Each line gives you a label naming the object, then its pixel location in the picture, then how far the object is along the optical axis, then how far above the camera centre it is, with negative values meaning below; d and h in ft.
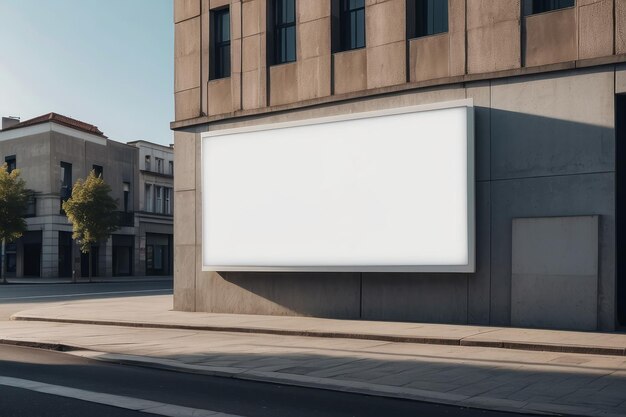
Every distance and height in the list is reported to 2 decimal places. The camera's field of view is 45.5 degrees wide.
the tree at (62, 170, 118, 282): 162.40 +4.11
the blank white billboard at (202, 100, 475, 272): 55.01 +2.91
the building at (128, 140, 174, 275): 199.62 +5.12
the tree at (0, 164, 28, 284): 158.40 +4.65
